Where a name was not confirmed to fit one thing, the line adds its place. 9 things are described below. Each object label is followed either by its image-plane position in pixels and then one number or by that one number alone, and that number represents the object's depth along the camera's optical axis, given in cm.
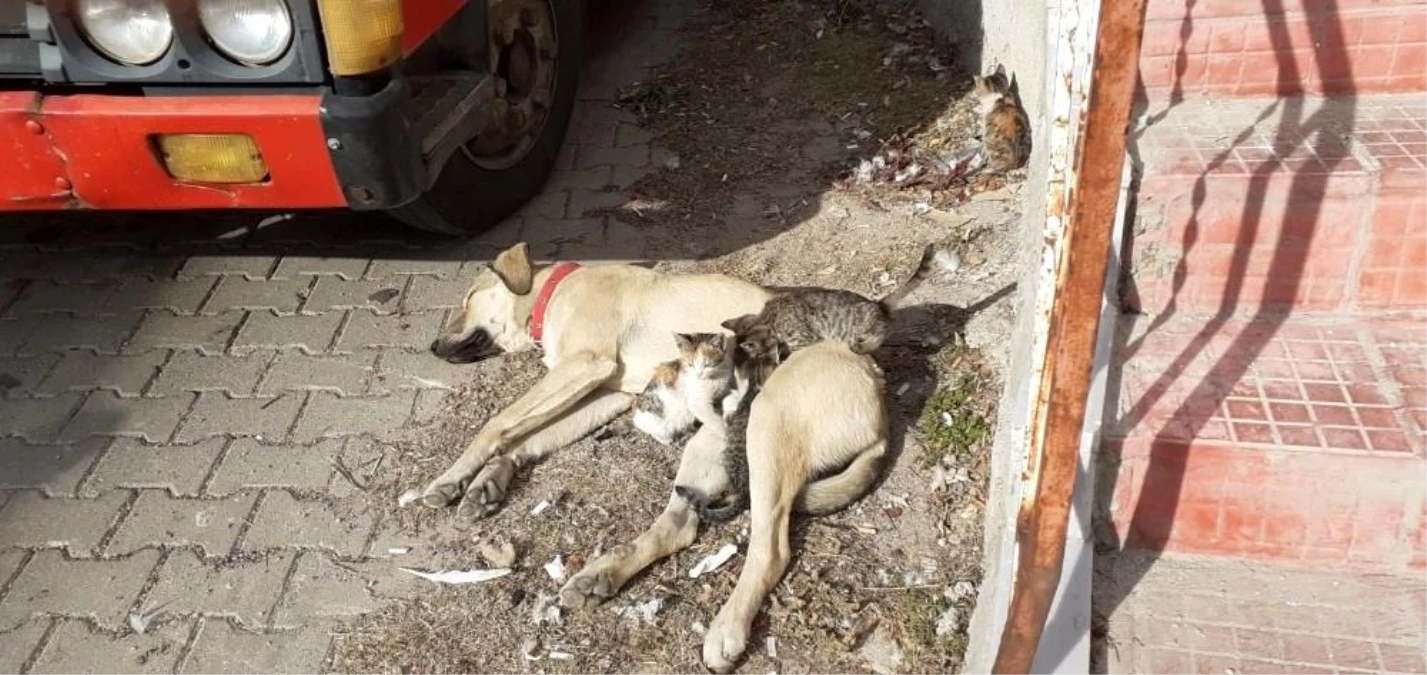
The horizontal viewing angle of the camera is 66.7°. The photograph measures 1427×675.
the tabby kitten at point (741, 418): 309
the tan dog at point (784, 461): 285
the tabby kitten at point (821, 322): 335
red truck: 302
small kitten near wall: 464
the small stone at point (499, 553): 302
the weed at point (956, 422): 325
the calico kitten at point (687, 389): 316
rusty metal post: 147
